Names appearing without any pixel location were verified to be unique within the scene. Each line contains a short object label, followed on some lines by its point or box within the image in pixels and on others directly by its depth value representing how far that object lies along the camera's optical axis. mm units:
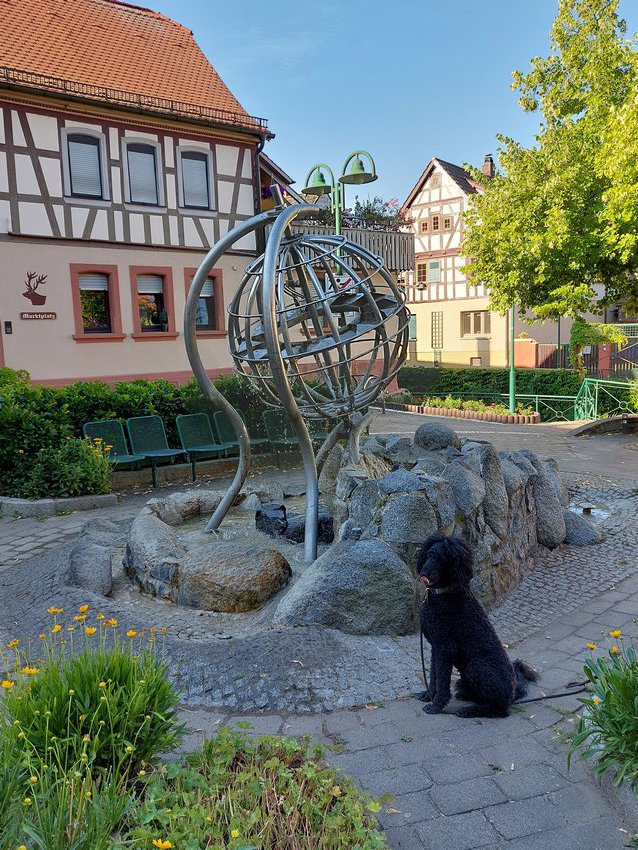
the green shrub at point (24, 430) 9578
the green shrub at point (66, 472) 9344
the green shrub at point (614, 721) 2828
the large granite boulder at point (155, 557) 5621
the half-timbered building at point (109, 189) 16422
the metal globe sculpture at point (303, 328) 5496
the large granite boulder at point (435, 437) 7676
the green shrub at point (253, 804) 2434
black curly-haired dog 3588
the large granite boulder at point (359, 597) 4625
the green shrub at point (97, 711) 2742
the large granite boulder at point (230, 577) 5301
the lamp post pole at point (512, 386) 20119
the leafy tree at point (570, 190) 15344
